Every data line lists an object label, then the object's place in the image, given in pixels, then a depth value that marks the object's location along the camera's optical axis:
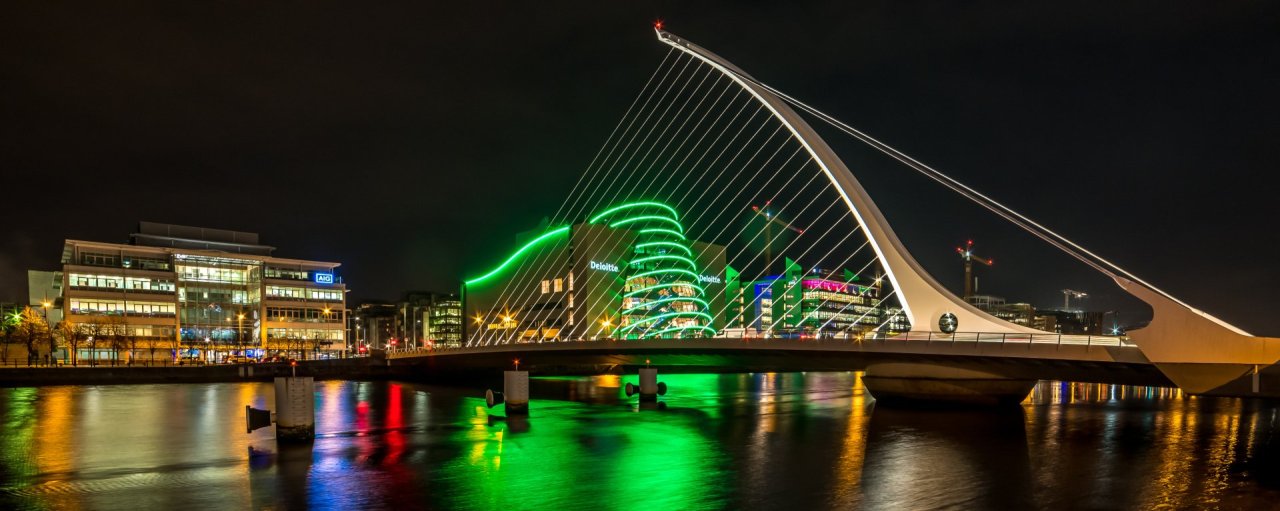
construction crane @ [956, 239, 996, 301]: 106.56
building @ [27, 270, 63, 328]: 95.25
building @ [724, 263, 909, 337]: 137.27
